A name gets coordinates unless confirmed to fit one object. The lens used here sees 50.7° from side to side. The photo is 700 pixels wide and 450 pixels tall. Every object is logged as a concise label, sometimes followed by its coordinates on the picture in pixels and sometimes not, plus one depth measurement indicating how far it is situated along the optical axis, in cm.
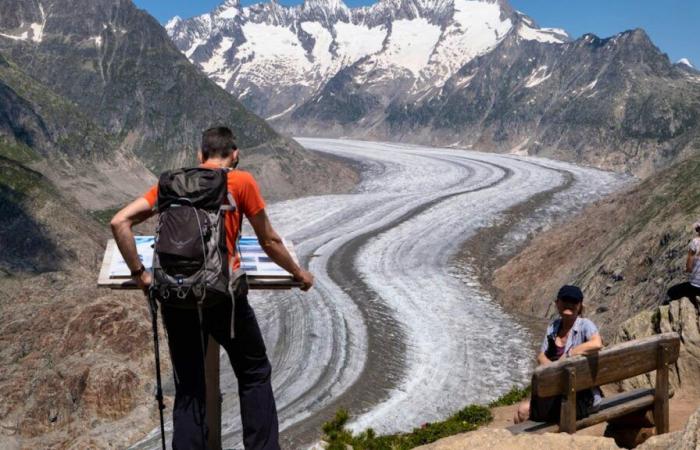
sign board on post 507
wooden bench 616
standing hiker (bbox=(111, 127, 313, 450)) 459
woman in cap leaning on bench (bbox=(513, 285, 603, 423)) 645
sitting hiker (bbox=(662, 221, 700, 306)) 983
